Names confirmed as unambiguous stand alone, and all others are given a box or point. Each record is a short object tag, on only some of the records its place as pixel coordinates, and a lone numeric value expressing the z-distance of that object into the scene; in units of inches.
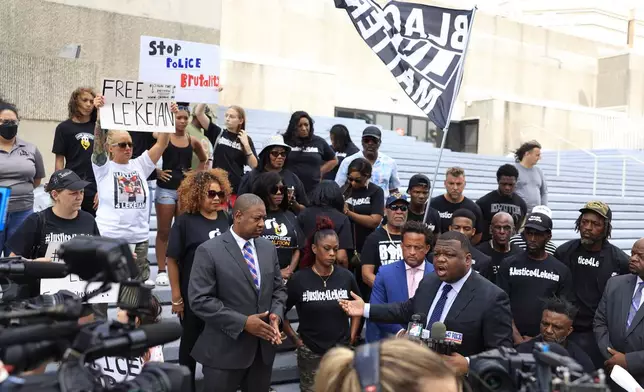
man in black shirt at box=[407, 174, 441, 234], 260.7
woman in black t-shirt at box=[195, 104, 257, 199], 279.4
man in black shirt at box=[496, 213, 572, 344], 211.9
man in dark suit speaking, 157.9
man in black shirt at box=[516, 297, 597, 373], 196.2
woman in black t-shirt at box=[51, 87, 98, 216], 245.1
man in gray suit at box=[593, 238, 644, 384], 192.2
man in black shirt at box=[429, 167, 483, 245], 267.1
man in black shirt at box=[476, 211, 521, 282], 235.3
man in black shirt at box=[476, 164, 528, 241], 281.7
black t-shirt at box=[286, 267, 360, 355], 211.8
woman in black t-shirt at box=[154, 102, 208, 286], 254.7
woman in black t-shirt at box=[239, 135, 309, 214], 250.1
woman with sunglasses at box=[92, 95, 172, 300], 213.8
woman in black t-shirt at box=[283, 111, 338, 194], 287.1
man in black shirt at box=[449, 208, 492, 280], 221.9
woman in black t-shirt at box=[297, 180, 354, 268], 235.0
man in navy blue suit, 207.5
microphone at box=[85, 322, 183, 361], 65.9
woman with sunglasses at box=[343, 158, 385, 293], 262.4
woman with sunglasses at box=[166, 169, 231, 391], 201.9
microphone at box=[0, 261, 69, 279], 97.9
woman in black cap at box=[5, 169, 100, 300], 180.9
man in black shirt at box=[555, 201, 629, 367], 217.5
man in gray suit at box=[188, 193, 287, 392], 180.7
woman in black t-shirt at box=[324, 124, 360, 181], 342.0
